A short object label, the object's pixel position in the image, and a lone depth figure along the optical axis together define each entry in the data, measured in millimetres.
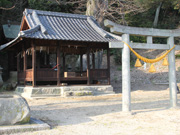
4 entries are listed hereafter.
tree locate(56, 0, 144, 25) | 17516
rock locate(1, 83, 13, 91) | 15033
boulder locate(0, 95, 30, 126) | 4836
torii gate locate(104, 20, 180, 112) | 7031
